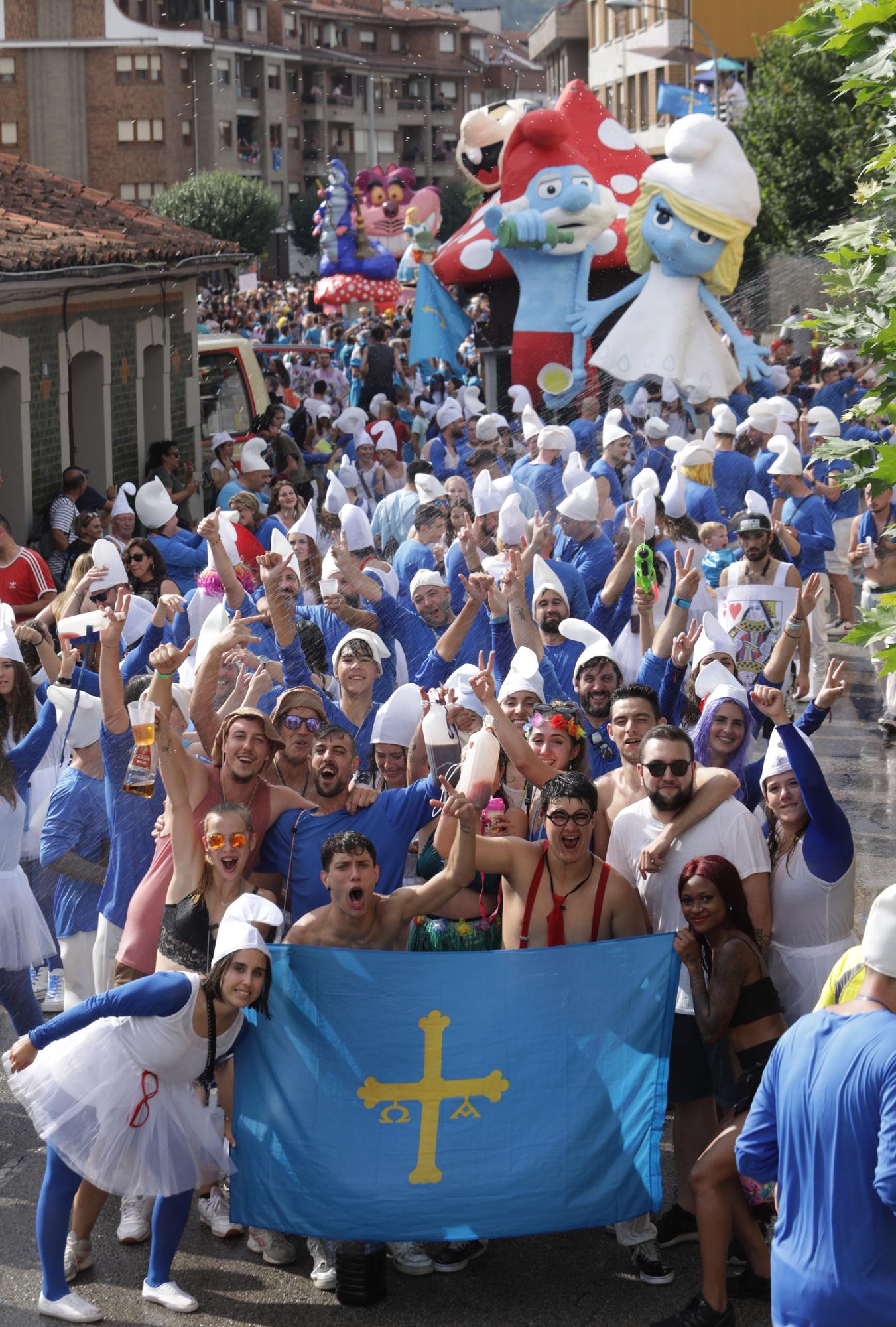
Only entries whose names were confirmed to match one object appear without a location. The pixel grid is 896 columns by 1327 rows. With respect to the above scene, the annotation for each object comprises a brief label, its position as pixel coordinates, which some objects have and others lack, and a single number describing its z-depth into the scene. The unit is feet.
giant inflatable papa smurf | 70.49
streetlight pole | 103.09
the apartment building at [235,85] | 214.07
